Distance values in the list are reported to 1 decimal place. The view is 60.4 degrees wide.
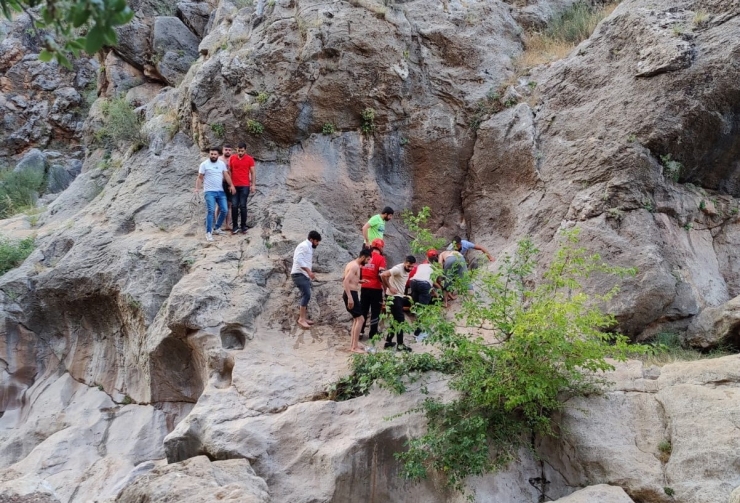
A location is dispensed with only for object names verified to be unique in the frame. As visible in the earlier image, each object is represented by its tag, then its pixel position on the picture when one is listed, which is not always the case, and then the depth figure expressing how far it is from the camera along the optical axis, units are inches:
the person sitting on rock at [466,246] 438.0
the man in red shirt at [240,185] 423.8
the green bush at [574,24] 567.3
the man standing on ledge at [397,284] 343.6
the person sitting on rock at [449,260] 394.8
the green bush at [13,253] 468.4
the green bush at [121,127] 550.6
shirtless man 343.9
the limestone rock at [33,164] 839.2
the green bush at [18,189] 749.6
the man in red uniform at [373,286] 350.9
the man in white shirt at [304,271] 364.2
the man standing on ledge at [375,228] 418.9
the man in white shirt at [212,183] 411.2
